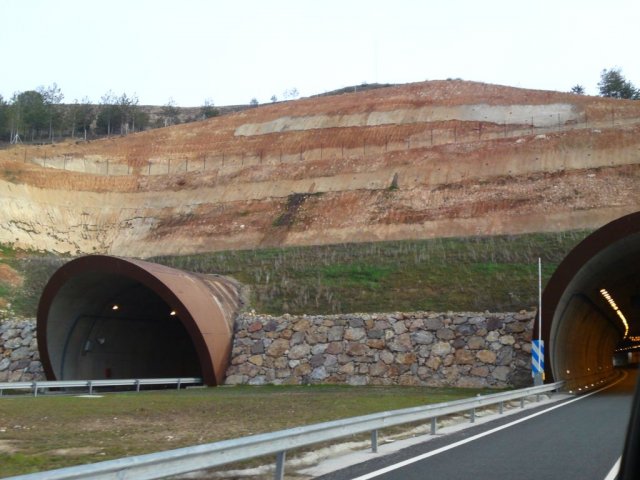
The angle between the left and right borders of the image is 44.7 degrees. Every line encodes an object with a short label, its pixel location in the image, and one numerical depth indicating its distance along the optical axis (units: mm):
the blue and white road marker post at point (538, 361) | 26531
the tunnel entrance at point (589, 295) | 25422
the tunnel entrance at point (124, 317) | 29641
